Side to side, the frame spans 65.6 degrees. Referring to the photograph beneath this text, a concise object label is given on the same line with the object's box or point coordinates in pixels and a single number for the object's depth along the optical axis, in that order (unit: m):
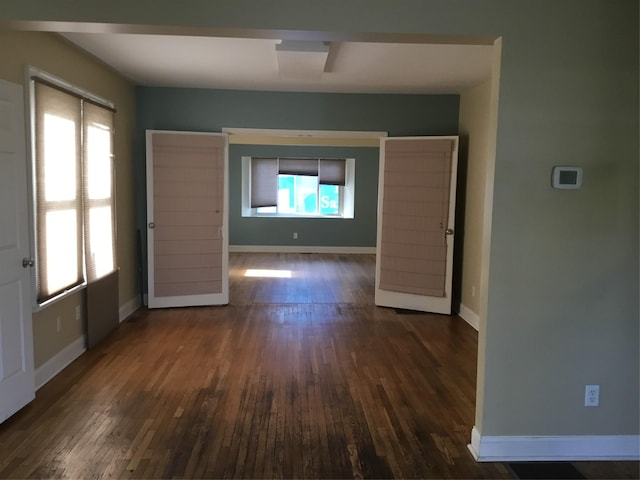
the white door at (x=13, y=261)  2.83
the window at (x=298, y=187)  10.36
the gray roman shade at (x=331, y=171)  10.45
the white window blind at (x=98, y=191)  4.12
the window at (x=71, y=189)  3.41
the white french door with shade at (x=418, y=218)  5.49
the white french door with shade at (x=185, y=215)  5.51
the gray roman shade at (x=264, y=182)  10.31
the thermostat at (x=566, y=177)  2.49
